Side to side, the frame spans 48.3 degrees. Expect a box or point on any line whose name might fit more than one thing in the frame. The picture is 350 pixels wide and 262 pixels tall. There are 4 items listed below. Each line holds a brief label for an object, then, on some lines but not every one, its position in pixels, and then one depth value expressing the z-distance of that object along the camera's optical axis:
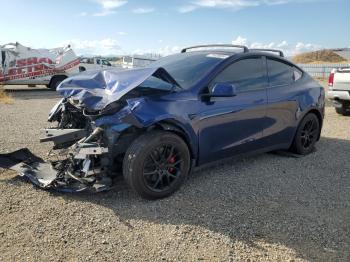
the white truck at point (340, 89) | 9.87
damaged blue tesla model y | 4.06
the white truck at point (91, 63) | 20.98
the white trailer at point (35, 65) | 17.88
